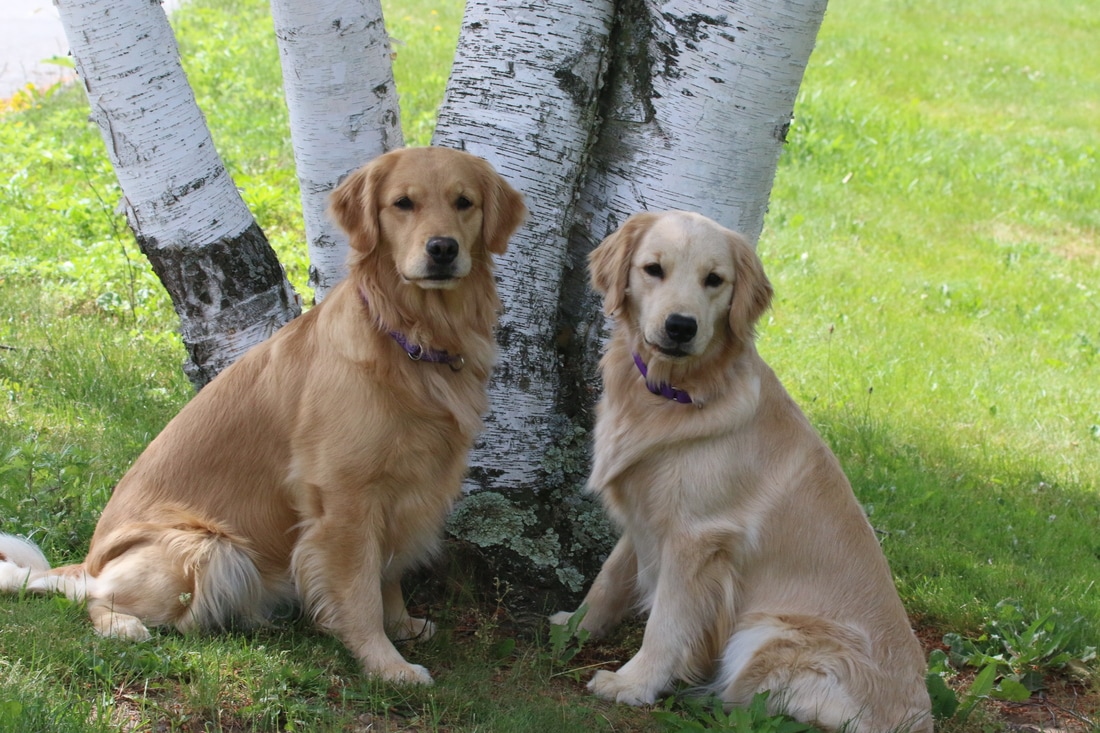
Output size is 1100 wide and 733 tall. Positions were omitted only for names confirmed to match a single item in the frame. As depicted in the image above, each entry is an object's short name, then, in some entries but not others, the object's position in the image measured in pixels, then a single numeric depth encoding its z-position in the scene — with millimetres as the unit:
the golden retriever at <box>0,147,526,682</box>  3254
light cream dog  3262
